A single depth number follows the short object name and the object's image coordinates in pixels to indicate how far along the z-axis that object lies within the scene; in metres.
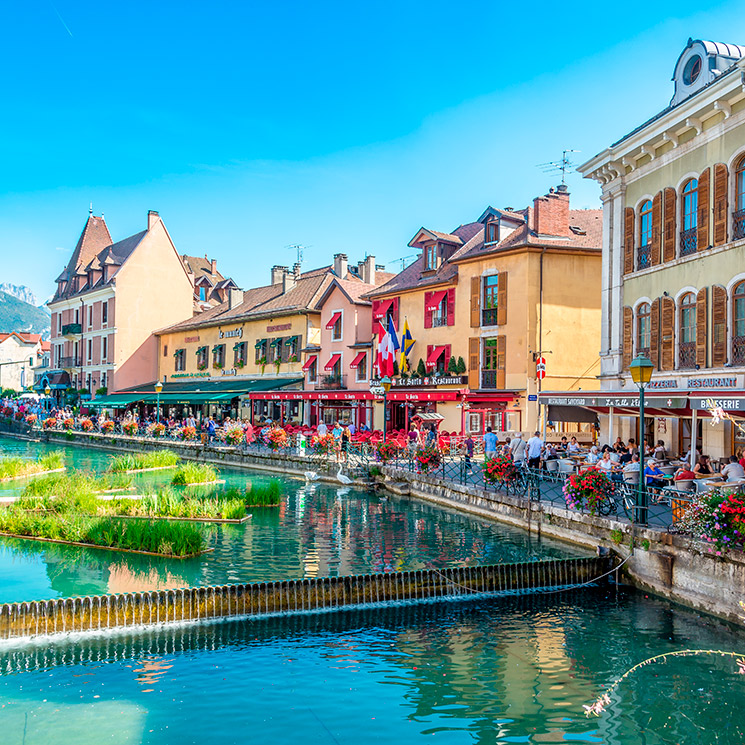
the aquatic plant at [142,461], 26.70
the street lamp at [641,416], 12.22
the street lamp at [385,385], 25.22
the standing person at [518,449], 18.51
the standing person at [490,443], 20.67
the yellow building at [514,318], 29.89
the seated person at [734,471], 12.99
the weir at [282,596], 9.88
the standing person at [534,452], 18.81
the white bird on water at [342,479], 25.22
